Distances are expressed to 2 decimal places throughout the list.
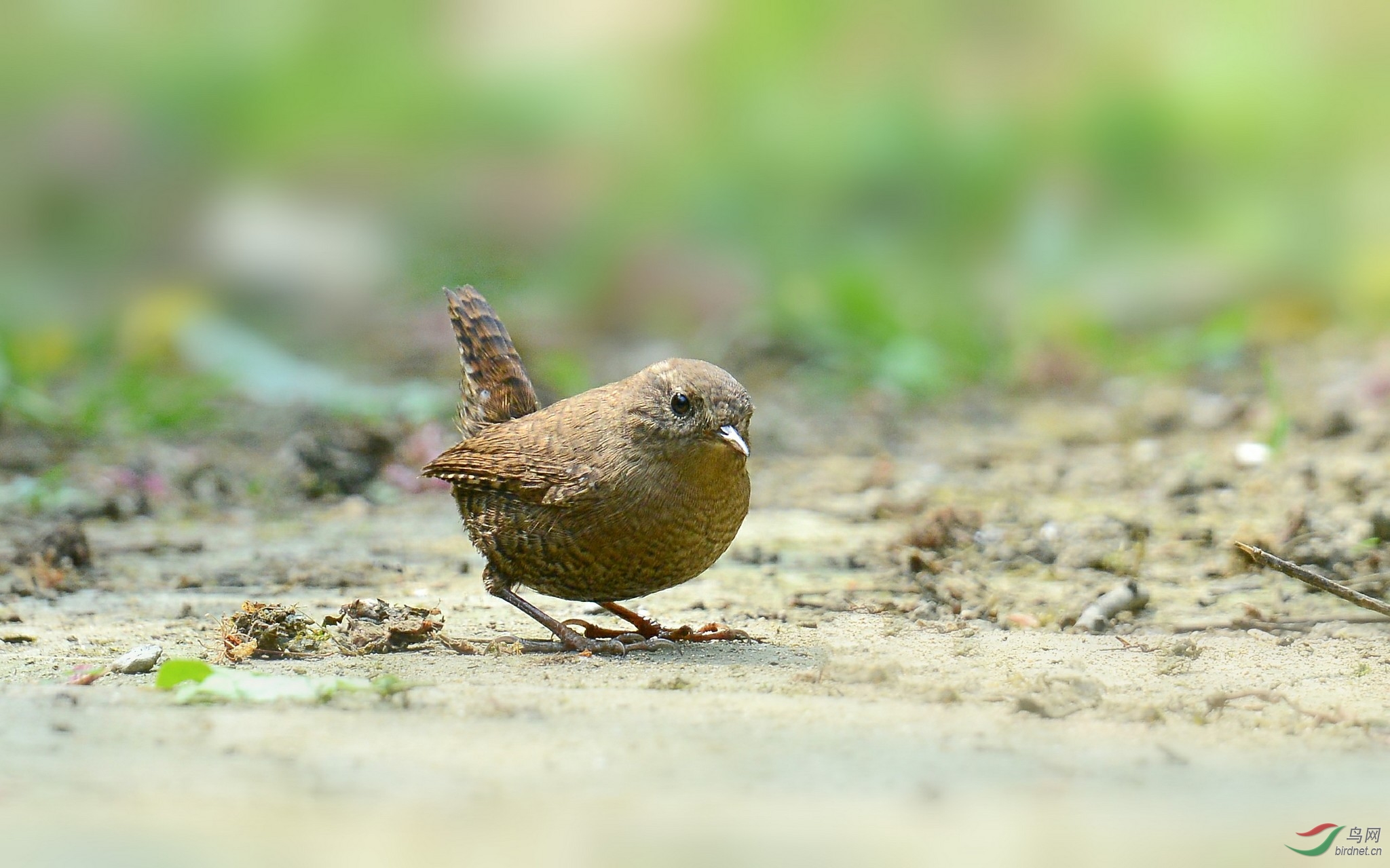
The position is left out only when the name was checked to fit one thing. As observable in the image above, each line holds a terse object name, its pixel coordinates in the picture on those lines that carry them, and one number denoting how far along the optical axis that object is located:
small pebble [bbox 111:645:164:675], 7.10
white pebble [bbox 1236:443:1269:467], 12.79
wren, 7.93
